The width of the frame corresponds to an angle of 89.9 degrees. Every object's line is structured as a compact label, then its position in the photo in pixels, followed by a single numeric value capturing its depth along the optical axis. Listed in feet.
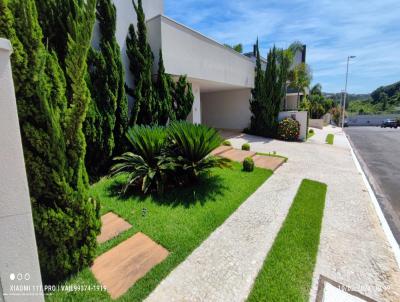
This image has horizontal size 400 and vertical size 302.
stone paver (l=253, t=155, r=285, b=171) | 24.80
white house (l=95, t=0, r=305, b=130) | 23.67
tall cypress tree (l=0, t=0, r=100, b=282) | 6.59
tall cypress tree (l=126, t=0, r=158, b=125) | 22.06
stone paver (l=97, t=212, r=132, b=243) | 11.32
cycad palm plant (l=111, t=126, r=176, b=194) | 16.05
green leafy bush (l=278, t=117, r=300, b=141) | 46.73
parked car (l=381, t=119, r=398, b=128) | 115.76
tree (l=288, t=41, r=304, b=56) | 61.26
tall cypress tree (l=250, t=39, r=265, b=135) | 46.52
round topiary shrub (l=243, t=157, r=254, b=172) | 22.66
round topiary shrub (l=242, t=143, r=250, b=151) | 31.76
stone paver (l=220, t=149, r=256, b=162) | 27.28
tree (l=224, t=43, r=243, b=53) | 67.15
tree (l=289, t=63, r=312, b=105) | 65.64
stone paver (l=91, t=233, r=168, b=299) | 8.45
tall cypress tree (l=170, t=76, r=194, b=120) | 26.63
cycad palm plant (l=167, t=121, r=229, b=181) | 16.10
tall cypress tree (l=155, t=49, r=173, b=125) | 24.17
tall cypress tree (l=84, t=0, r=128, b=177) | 18.20
